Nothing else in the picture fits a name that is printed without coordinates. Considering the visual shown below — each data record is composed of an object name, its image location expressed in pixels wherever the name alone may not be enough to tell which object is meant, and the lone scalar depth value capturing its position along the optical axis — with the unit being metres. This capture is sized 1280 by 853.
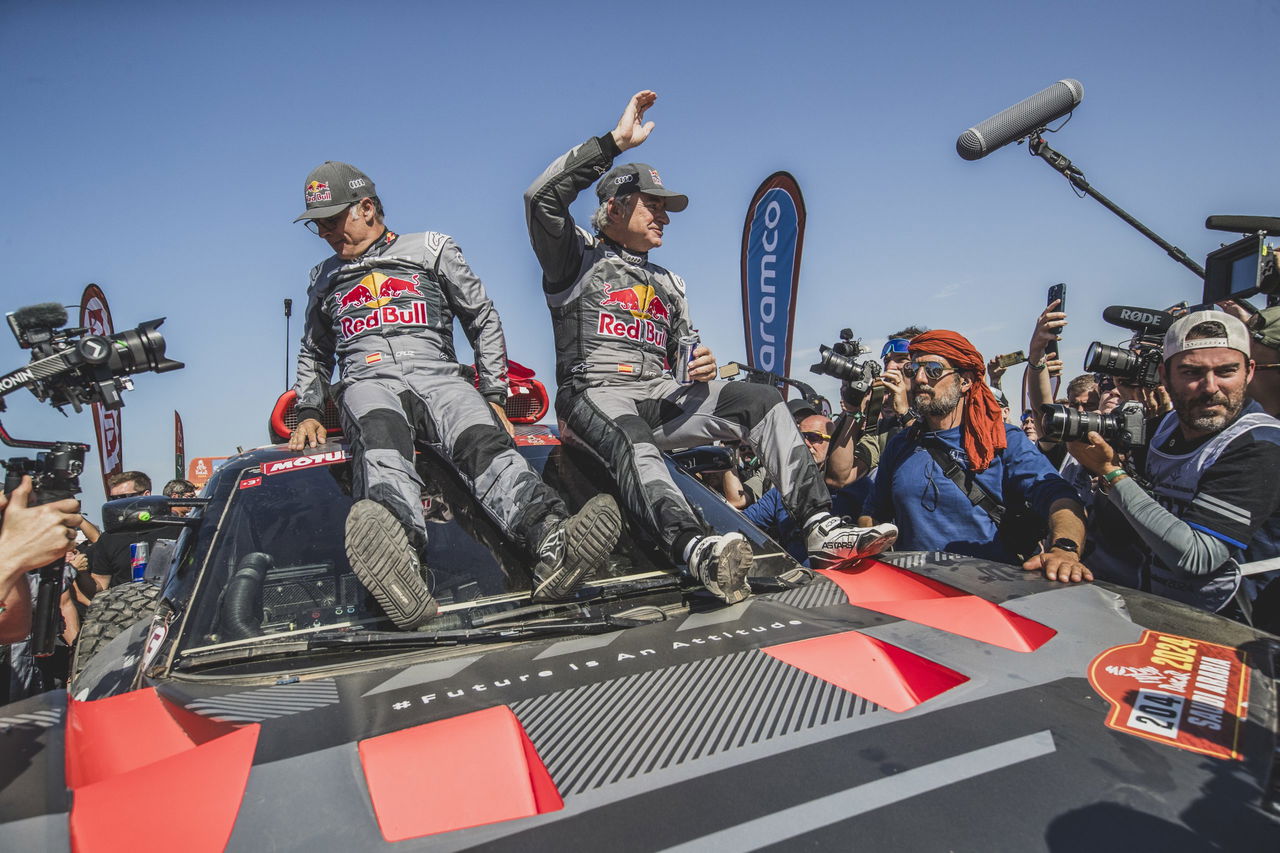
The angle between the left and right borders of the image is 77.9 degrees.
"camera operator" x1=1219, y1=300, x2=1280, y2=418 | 3.55
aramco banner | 9.02
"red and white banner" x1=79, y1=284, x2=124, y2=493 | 9.49
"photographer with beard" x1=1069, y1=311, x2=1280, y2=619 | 2.63
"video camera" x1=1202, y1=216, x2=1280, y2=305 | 3.04
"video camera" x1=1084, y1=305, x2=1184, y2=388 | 3.37
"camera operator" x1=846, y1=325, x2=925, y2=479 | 4.13
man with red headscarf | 3.45
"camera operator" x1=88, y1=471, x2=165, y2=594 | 6.18
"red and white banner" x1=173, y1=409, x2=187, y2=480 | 10.27
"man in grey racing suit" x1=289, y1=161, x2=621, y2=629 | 2.38
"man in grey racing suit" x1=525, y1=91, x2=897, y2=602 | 3.00
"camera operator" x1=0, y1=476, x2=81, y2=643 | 2.04
